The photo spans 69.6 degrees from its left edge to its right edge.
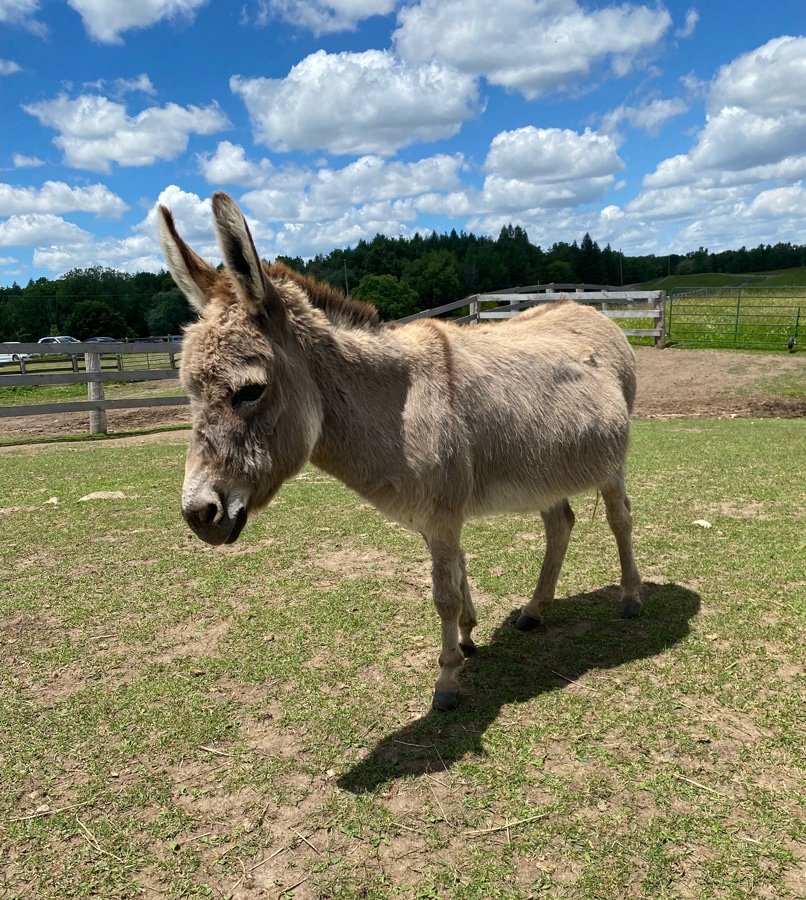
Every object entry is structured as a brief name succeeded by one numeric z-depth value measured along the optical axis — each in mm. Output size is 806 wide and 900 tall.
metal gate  20748
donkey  2697
